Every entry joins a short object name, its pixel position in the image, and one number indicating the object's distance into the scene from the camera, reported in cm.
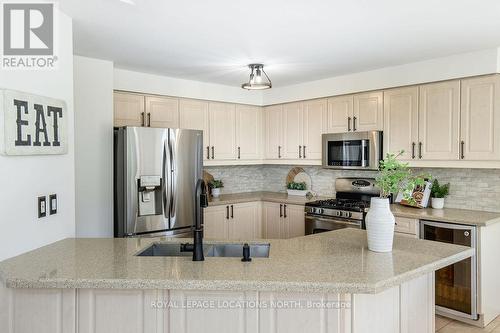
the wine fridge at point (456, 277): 339
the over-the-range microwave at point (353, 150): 430
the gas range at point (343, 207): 418
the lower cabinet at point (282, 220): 479
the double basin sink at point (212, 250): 246
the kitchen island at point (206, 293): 176
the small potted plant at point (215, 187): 523
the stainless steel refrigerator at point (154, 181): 362
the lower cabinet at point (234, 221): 469
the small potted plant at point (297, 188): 533
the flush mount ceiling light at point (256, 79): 373
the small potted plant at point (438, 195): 397
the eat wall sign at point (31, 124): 208
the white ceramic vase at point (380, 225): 214
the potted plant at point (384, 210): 211
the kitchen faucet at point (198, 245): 206
